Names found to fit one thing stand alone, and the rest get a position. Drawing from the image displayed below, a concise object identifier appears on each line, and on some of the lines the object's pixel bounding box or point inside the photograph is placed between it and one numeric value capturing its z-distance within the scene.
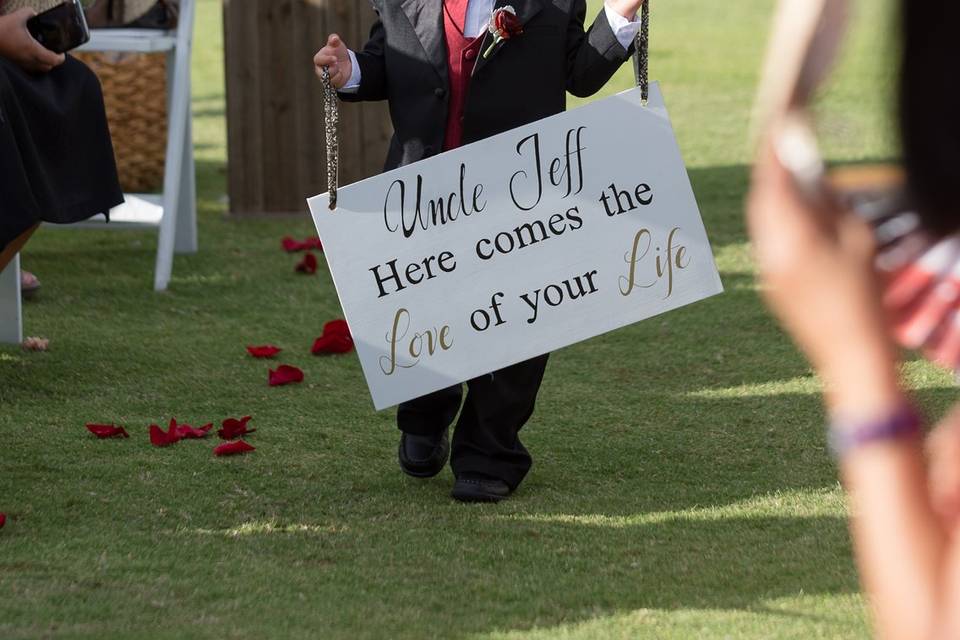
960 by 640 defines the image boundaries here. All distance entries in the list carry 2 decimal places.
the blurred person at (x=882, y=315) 1.88
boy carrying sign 5.57
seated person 6.45
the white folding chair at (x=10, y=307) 8.14
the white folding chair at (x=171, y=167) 9.70
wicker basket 12.24
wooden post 11.91
